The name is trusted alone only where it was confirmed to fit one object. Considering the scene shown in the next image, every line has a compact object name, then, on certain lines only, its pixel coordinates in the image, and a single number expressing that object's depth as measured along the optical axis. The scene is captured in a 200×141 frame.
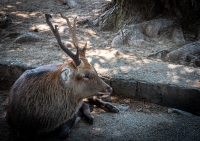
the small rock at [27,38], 7.14
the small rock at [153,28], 7.09
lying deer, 3.75
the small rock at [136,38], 6.88
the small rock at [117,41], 6.95
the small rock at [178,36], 6.68
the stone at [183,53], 5.87
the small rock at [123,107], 4.78
